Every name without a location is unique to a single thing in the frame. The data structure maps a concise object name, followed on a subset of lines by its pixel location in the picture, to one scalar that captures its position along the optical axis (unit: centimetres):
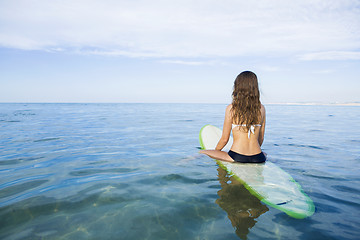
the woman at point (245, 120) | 405
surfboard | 294
